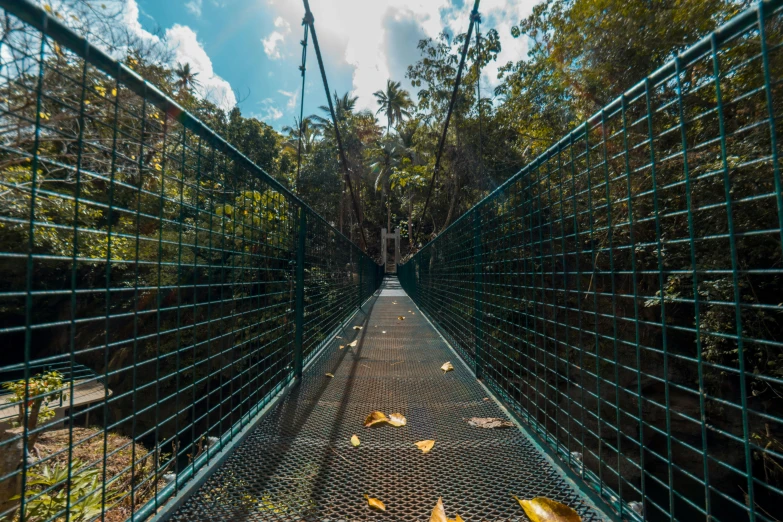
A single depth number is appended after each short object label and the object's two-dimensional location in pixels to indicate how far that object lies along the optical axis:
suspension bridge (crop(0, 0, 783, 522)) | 0.88
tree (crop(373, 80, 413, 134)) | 27.69
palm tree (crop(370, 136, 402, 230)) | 22.50
